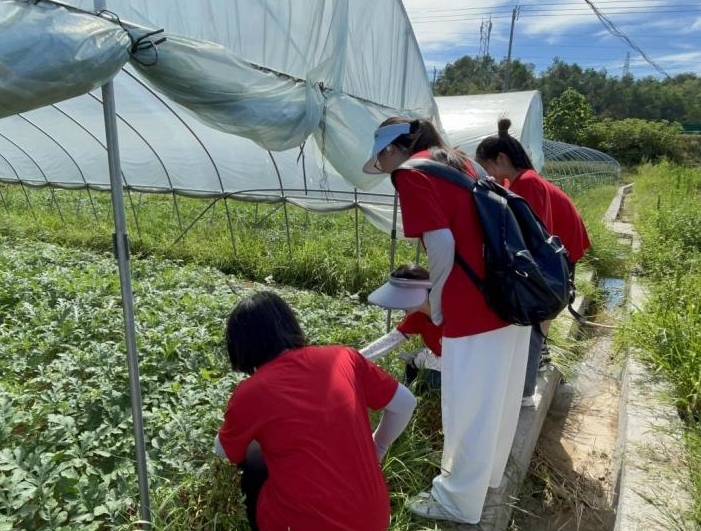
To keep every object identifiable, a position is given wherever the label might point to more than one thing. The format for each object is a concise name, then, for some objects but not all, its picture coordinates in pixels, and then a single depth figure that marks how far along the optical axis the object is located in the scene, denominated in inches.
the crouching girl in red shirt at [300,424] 56.1
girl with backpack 69.8
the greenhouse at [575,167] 498.0
